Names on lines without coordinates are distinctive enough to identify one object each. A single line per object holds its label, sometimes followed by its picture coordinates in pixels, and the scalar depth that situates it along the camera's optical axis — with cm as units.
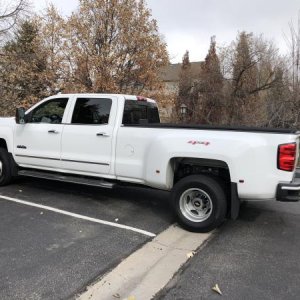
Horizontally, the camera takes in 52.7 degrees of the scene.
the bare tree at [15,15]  1578
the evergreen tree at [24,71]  1581
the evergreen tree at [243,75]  2083
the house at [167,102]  1578
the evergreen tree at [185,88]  2244
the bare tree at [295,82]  1342
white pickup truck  391
